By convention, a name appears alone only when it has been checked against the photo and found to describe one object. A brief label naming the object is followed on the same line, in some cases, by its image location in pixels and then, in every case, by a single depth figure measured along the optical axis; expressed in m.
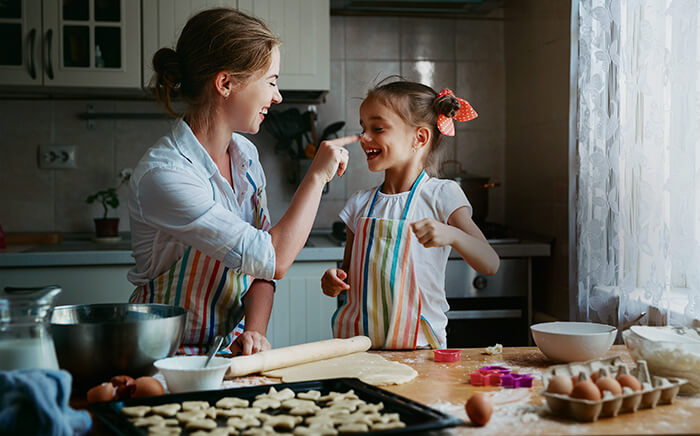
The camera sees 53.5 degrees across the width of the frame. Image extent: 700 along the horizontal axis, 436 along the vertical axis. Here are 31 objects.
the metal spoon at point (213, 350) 1.04
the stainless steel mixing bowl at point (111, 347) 1.01
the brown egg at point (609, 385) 0.92
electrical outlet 2.86
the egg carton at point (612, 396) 0.89
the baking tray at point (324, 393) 0.82
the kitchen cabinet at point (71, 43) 2.54
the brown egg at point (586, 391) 0.89
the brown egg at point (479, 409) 0.86
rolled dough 1.09
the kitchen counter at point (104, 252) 2.32
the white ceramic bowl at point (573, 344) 1.16
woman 1.37
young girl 1.57
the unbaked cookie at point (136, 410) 0.87
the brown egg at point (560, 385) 0.92
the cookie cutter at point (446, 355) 1.22
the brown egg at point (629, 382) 0.94
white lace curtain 1.70
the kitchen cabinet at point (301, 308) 2.45
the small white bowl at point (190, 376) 0.99
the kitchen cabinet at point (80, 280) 2.34
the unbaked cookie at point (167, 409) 0.88
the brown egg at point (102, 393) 0.95
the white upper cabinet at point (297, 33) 2.65
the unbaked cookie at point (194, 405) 0.90
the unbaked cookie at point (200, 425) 0.83
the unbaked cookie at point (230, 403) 0.91
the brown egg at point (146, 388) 0.96
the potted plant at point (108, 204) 2.73
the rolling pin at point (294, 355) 1.11
